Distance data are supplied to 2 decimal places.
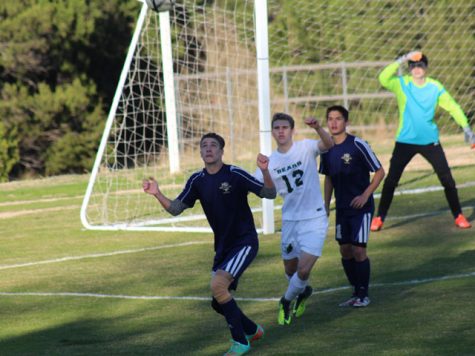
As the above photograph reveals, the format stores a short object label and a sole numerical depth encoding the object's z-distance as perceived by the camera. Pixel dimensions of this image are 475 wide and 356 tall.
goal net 39.87
